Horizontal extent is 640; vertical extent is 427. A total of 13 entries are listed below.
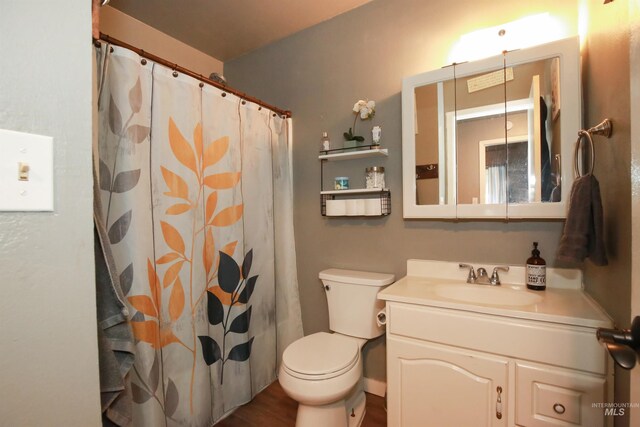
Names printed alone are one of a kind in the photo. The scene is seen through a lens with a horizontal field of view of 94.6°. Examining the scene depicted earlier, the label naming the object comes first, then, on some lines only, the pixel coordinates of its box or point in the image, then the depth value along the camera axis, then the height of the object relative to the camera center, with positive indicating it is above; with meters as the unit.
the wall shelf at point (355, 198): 1.77 +0.10
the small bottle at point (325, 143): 1.97 +0.47
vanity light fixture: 1.39 +0.86
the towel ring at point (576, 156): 1.02 +0.21
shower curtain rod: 1.24 +0.73
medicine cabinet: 1.34 +0.39
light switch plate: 0.43 +0.07
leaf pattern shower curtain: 1.27 -0.10
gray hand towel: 1.00 -0.05
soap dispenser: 1.36 -0.28
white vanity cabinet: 1.00 -0.57
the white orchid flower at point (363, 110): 1.78 +0.63
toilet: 1.33 -0.71
